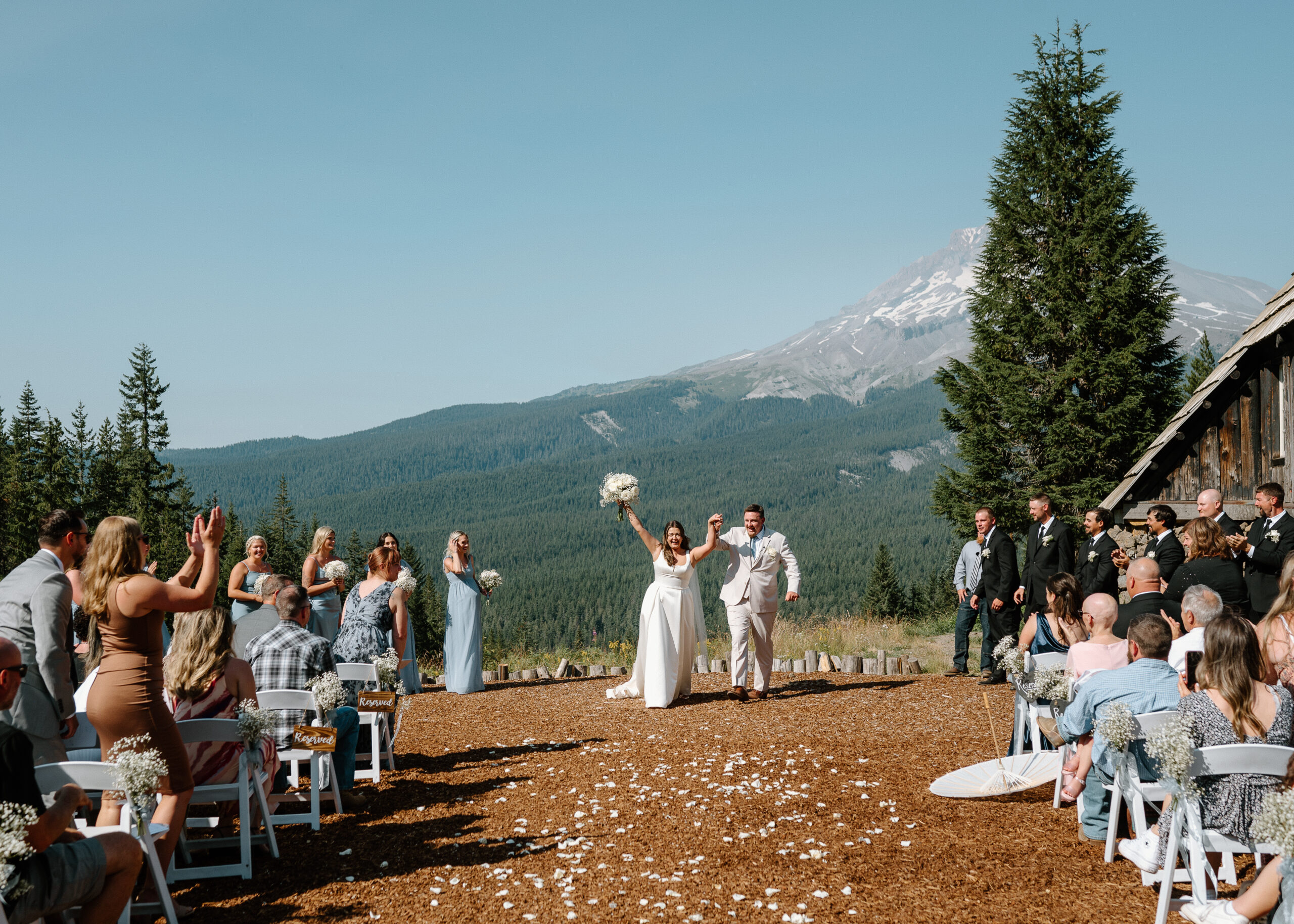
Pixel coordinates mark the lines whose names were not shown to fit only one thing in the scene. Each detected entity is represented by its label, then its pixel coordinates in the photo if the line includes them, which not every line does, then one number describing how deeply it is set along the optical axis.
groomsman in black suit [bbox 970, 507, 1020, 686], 10.65
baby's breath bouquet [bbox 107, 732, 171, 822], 3.83
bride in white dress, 9.75
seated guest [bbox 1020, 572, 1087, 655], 6.70
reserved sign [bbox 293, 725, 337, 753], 5.36
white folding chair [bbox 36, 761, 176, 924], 3.87
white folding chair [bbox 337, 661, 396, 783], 6.95
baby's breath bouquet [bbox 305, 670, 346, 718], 5.73
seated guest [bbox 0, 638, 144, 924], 3.30
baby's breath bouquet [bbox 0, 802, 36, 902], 2.99
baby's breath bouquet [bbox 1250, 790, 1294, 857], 3.19
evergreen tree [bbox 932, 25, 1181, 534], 19.09
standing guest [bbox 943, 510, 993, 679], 11.78
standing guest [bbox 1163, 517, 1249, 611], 6.73
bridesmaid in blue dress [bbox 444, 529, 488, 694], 11.44
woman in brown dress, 4.23
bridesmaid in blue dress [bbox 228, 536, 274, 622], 9.38
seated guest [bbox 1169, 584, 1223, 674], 5.39
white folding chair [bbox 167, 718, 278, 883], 4.69
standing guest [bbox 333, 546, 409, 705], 8.48
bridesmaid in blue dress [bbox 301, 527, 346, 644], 10.22
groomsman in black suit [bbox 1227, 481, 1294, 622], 7.02
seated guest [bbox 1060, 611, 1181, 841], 4.78
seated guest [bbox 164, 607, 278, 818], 5.10
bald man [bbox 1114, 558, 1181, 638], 6.47
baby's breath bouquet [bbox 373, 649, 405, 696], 7.14
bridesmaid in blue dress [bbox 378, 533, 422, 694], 11.96
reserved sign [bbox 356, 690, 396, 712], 6.64
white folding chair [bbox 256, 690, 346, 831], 5.62
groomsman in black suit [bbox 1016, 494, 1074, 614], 9.65
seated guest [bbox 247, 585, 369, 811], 6.16
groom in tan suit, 9.84
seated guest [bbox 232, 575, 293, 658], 7.61
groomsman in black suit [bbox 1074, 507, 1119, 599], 8.89
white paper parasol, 5.93
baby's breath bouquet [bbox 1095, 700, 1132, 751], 4.31
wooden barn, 9.66
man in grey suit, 4.55
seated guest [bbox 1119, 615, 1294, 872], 3.96
